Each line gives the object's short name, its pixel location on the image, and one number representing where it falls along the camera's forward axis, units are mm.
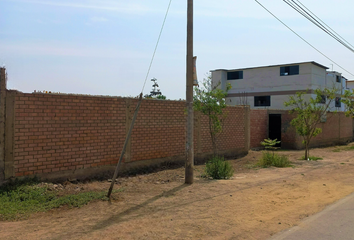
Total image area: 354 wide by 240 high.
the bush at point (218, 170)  9773
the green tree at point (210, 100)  9938
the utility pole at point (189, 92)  8453
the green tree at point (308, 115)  14500
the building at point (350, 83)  60275
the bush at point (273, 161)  12641
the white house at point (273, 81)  38156
